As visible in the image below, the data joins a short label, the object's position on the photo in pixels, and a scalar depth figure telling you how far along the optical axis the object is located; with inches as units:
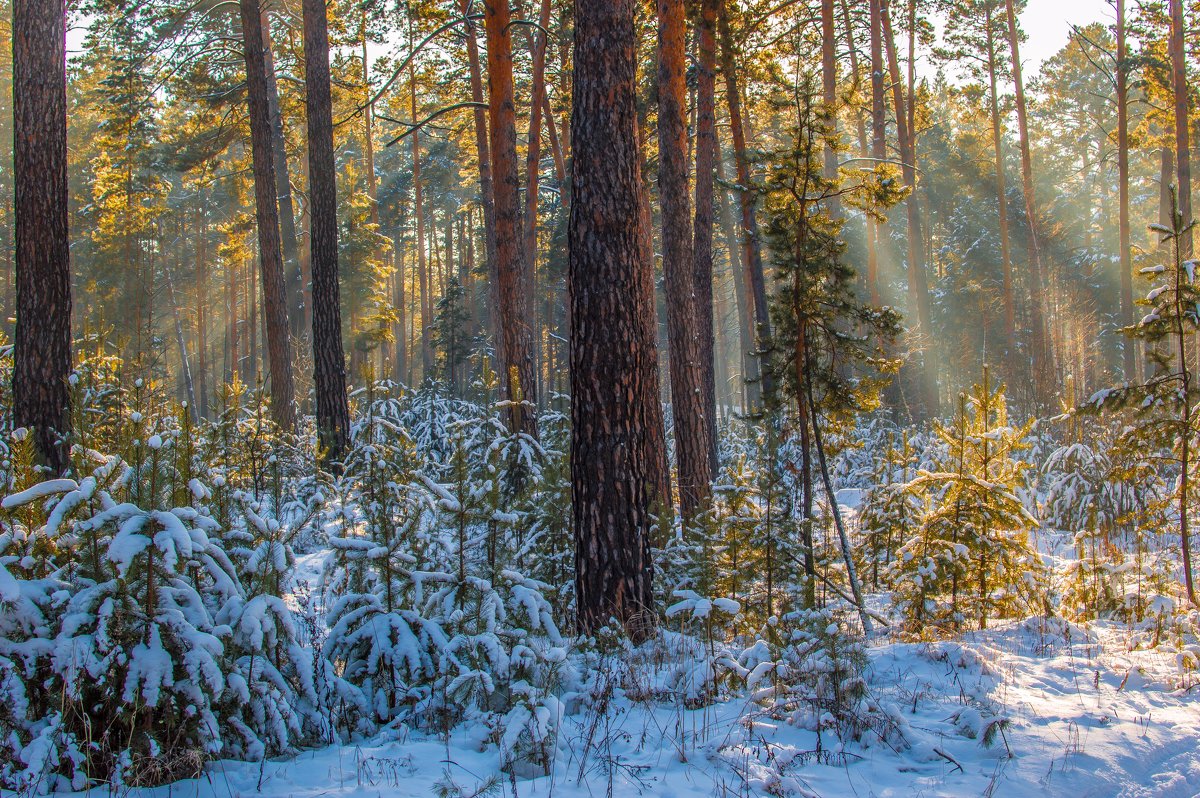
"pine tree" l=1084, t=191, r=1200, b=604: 247.3
